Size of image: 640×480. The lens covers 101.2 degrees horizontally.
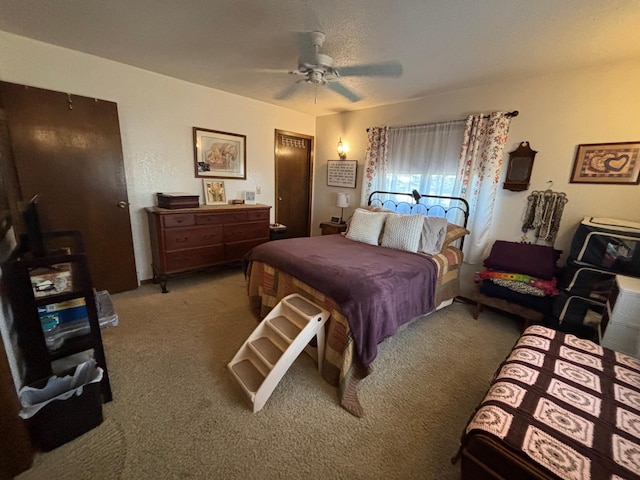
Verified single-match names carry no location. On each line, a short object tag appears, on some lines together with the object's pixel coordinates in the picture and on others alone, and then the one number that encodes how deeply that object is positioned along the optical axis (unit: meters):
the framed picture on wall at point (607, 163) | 2.21
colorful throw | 2.35
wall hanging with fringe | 2.55
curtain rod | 2.68
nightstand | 4.07
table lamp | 4.13
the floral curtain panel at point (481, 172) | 2.79
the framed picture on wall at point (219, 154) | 3.40
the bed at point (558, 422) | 0.88
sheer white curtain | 3.17
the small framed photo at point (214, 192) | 3.54
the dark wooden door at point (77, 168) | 2.30
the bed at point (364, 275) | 1.66
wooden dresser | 2.94
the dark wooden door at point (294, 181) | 4.37
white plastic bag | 1.24
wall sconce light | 4.26
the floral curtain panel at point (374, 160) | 3.74
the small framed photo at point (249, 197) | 3.97
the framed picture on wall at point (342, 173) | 4.24
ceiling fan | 1.93
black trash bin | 1.26
